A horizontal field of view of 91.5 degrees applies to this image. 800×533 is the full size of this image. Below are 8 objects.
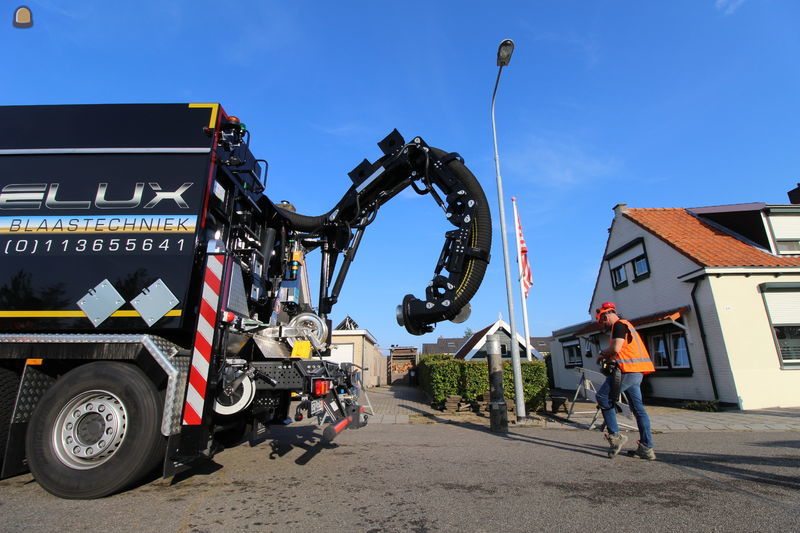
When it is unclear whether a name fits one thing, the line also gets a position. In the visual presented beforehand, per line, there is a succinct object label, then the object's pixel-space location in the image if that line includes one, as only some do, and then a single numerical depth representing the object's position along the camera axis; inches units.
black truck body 124.6
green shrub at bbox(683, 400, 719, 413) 380.2
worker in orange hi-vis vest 181.9
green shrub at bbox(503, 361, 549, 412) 381.1
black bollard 268.8
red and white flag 422.5
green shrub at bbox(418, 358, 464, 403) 402.9
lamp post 320.2
